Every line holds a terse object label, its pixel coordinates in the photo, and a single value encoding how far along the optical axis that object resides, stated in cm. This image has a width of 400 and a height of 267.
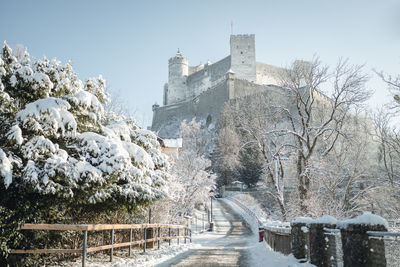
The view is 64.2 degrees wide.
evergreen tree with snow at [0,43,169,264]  667
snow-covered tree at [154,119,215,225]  2183
